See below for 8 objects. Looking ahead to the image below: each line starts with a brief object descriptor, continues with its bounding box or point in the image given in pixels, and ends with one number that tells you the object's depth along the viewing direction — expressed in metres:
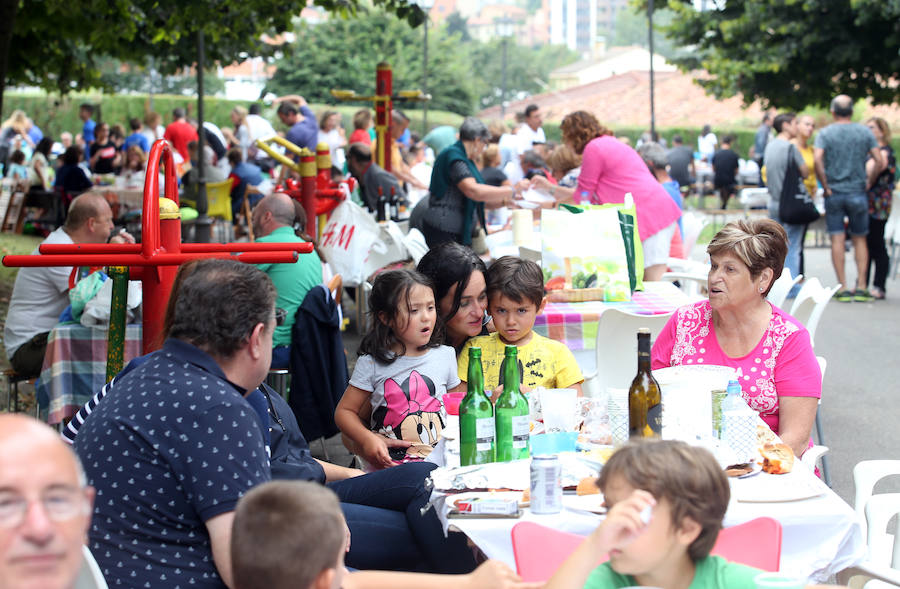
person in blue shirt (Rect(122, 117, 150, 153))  18.81
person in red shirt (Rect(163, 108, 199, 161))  16.53
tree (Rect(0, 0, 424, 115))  9.02
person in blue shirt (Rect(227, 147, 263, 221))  14.53
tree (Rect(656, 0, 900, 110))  19.70
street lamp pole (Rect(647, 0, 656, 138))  19.12
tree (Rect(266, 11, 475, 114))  46.31
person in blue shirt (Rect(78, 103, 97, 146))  20.95
